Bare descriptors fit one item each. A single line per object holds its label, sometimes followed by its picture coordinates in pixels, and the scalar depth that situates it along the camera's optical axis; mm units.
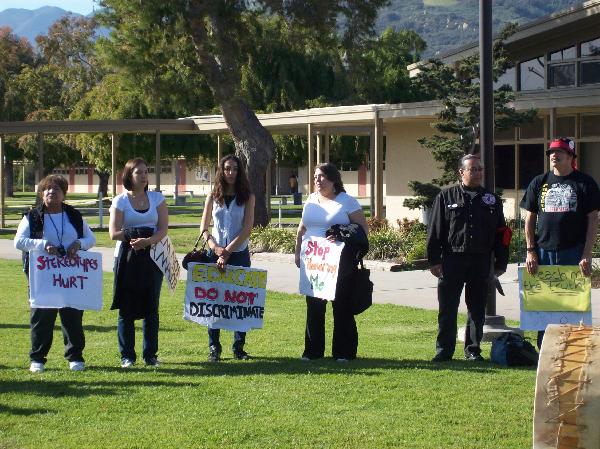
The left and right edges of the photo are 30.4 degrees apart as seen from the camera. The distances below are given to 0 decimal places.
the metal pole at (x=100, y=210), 31562
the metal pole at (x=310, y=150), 27962
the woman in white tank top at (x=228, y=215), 9516
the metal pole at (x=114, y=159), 34962
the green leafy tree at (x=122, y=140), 48656
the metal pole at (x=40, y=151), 30619
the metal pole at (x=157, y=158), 32188
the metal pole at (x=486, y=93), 10336
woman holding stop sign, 9320
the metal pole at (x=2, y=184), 32031
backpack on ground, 8930
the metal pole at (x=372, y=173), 29883
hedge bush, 19734
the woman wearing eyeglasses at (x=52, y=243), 9125
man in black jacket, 9094
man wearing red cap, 8758
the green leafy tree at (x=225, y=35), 25266
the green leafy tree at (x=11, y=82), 69375
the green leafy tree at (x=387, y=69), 27984
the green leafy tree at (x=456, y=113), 20984
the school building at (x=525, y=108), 23609
